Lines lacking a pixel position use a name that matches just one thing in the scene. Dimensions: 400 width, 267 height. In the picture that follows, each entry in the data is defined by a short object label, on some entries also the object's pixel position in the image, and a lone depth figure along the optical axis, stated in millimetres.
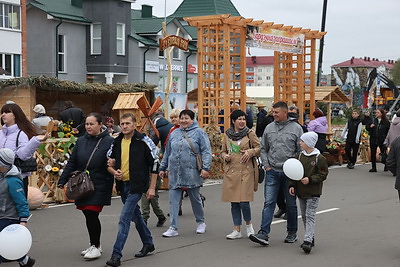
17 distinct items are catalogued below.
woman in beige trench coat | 8844
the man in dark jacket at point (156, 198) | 9867
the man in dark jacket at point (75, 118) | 14881
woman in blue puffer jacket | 9188
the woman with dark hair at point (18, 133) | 7742
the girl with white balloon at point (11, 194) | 6590
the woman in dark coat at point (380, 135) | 18328
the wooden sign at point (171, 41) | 17031
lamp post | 29455
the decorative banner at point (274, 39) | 18266
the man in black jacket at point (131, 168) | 7598
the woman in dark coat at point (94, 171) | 7629
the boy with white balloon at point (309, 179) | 8102
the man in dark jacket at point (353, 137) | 18969
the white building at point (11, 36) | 34781
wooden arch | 17609
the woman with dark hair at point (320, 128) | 16031
